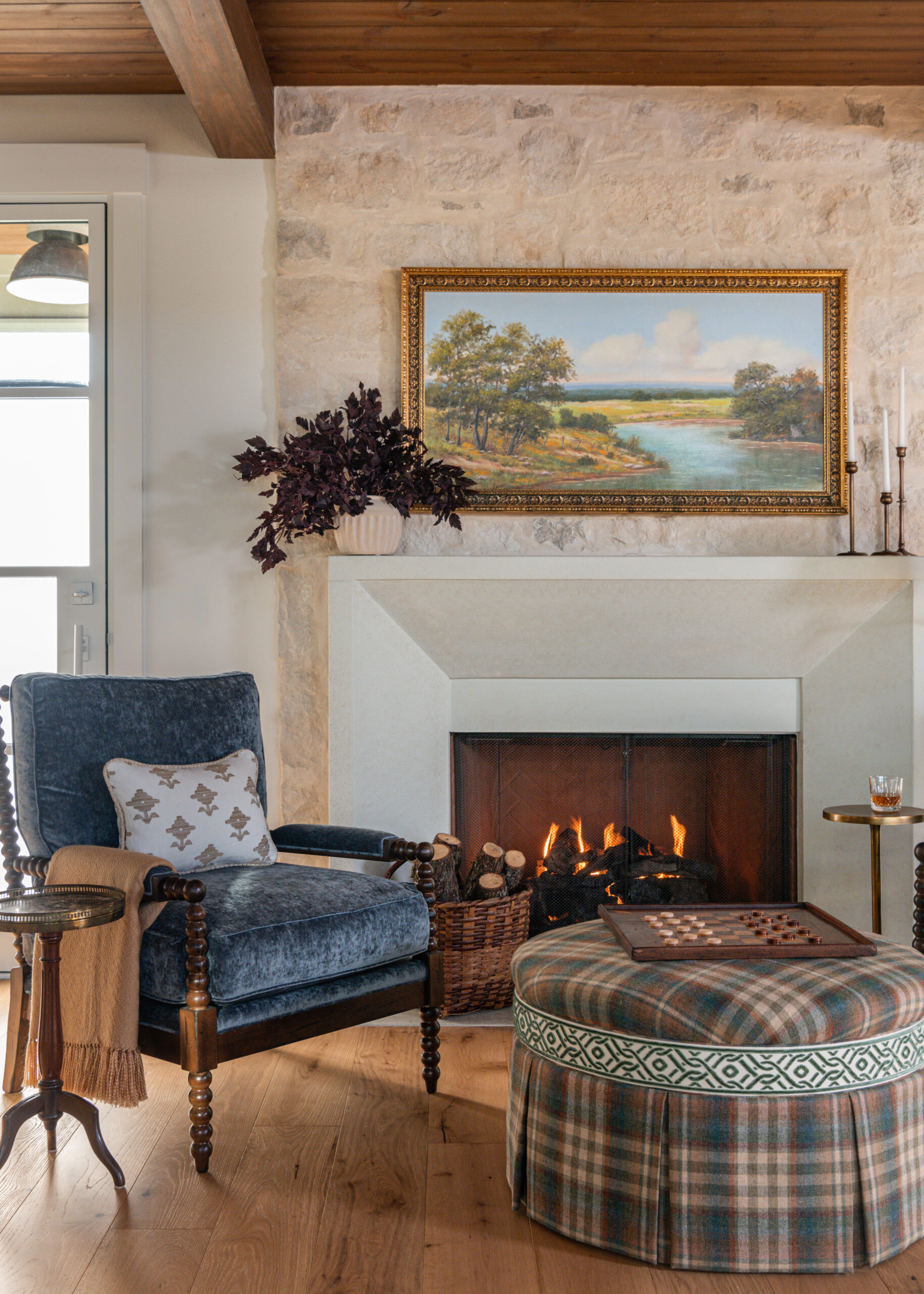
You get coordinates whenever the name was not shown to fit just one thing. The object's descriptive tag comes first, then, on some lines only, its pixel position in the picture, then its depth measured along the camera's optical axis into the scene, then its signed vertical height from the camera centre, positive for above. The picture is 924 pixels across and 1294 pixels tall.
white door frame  3.46 +1.06
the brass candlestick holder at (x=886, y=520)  3.26 +0.40
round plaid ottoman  1.73 -0.80
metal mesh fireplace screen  3.47 -0.55
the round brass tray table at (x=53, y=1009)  2.04 -0.74
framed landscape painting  3.43 +0.85
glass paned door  3.51 +0.76
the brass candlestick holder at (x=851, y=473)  3.28 +0.55
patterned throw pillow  2.51 -0.41
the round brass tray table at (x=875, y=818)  2.94 -0.49
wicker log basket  3.12 -0.92
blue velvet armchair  2.15 -0.58
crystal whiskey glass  2.96 -0.42
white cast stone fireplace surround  3.27 -0.07
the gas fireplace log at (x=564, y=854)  3.47 -0.69
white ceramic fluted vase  3.21 +0.36
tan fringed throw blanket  2.20 -0.74
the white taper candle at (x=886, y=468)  3.29 +0.56
